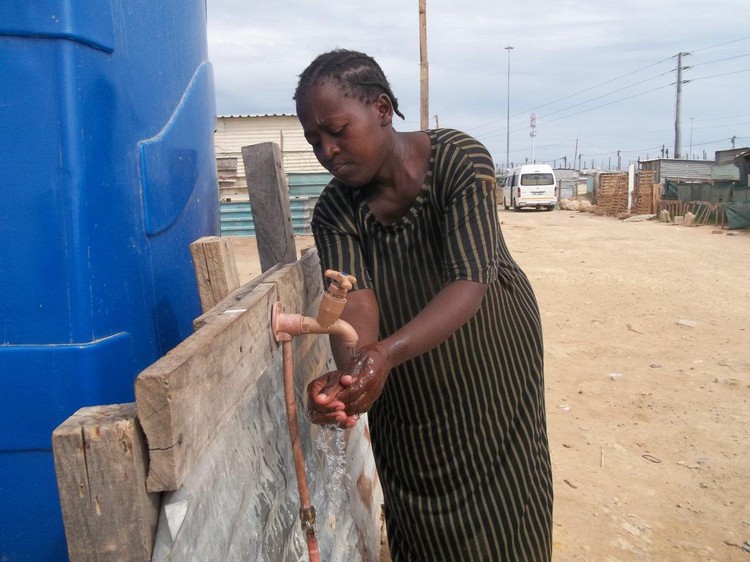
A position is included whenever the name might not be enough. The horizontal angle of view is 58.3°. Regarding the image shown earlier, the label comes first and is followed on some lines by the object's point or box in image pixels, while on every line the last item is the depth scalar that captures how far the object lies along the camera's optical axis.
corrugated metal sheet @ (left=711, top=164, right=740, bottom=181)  23.68
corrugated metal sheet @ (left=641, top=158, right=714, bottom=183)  31.20
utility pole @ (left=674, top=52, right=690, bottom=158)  39.28
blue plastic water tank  1.52
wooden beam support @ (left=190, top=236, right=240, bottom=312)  2.13
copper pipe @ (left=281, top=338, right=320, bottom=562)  1.60
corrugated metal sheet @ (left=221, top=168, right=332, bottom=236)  16.95
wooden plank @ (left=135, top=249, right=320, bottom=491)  1.07
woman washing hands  1.57
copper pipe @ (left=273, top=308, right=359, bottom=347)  1.52
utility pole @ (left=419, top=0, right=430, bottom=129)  15.27
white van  30.83
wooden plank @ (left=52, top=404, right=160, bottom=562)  1.01
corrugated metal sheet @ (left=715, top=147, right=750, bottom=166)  24.12
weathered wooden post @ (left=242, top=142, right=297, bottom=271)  2.80
